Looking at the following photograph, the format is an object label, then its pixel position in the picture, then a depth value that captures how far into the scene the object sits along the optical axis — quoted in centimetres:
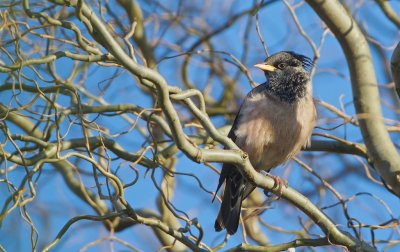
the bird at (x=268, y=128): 1114
